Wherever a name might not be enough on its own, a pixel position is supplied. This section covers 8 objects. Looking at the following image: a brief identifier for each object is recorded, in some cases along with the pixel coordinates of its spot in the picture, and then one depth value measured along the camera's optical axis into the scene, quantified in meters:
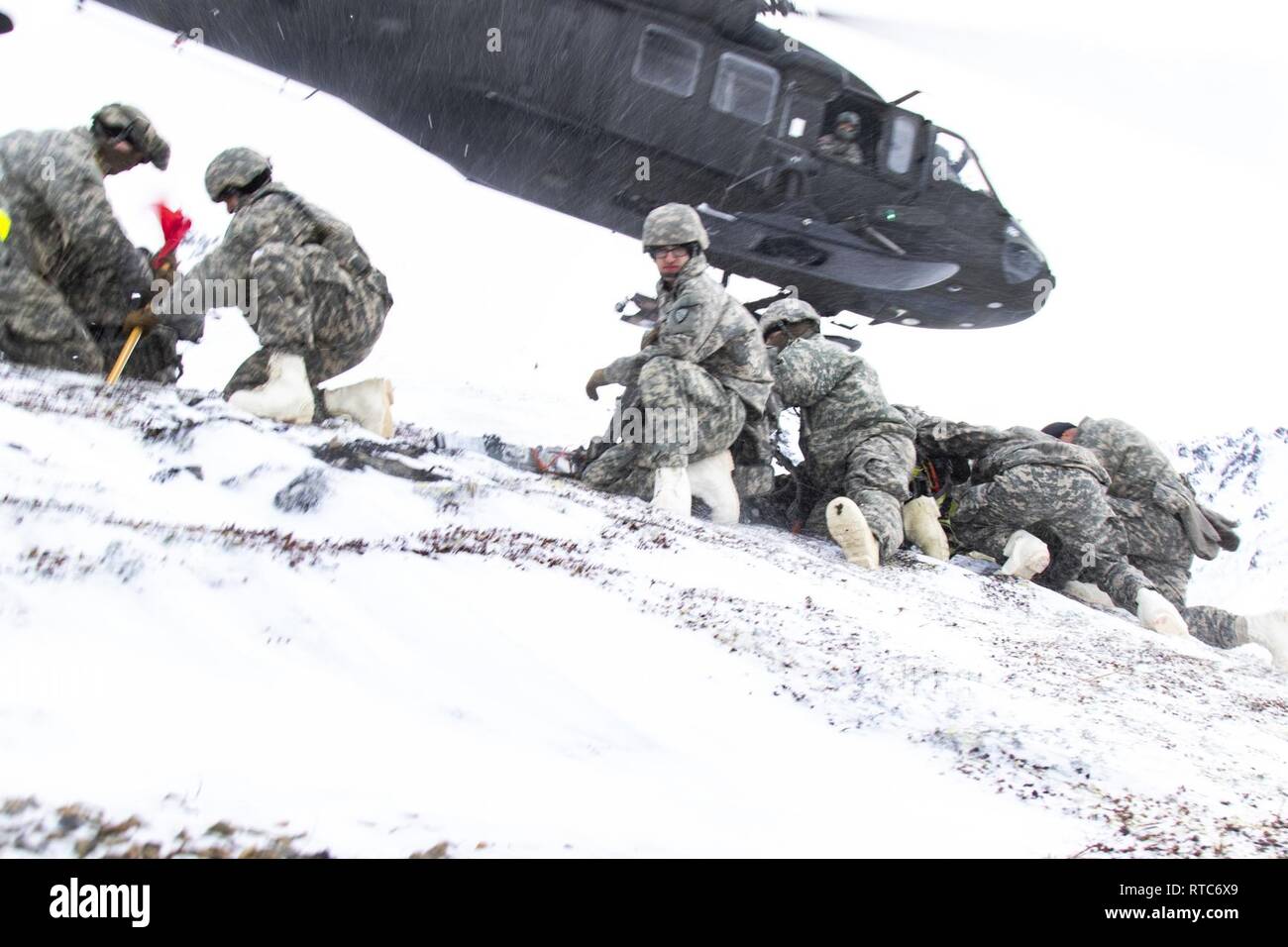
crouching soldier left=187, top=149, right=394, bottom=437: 3.94
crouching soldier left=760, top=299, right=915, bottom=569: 4.84
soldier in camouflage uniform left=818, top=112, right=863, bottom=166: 7.96
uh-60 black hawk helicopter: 6.62
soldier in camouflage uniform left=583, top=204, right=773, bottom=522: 4.65
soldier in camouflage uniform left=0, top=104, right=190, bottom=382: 3.92
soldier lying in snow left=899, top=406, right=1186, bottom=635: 5.03
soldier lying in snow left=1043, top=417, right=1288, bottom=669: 5.54
